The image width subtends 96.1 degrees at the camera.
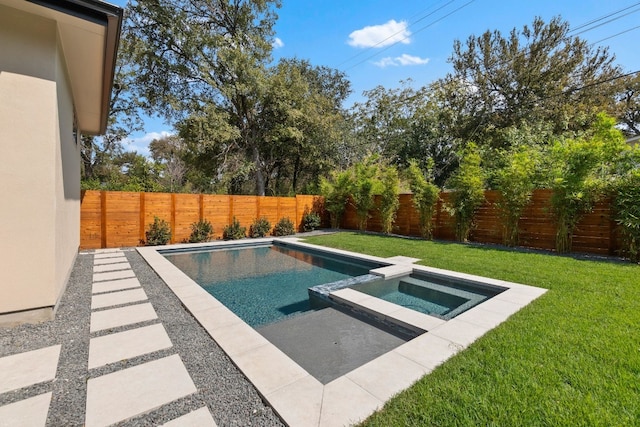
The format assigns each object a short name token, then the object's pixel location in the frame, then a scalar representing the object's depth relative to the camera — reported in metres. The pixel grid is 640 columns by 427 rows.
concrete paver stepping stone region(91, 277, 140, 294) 4.77
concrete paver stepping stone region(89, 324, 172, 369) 2.71
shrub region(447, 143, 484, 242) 9.73
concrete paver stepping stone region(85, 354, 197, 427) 1.98
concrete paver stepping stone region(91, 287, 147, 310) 4.12
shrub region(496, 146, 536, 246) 8.70
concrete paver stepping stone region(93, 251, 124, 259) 7.60
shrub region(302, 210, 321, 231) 14.46
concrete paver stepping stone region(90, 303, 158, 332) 3.44
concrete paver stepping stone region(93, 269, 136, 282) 5.43
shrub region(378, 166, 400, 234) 12.17
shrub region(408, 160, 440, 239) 10.92
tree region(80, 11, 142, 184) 15.89
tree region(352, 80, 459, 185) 19.39
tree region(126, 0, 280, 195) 15.00
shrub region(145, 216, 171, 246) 9.85
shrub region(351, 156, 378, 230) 13.17
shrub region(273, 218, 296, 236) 13.23
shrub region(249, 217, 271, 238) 12.52
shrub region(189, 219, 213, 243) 10.80
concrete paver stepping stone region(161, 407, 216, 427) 1.87
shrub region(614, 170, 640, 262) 6.71
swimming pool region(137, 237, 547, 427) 2.02
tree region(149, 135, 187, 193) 26.47
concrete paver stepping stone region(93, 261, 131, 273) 6.05
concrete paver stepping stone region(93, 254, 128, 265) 6.86
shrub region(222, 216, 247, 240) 11.72
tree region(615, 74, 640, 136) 17.09
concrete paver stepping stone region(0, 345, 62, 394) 2.32
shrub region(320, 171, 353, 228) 14.40
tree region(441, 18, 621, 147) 15.99
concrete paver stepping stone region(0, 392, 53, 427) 1.89
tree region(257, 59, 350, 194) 16.97
